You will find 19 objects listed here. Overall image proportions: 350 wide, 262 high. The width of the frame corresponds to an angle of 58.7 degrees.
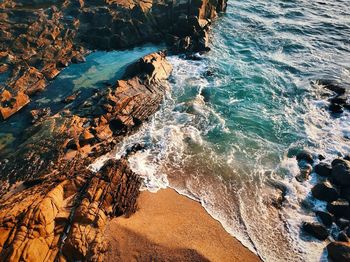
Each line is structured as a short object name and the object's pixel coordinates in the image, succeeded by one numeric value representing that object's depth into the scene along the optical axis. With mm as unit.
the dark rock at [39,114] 23094
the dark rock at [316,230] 15406
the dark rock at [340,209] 16516
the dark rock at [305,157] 20042
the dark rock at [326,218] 16194
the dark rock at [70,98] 25078
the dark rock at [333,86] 26266
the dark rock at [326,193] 17438
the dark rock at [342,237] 15213
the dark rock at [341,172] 17969
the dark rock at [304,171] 18812
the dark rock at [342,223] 15977
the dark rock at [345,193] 17406
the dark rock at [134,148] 20503
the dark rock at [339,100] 25011
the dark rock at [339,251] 13891
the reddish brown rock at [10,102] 23531
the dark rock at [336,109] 24312
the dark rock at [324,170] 19062
